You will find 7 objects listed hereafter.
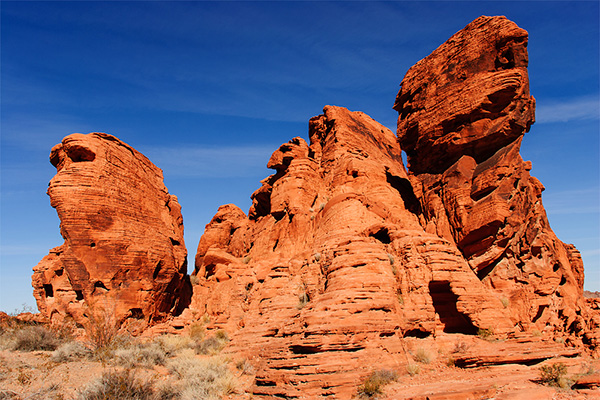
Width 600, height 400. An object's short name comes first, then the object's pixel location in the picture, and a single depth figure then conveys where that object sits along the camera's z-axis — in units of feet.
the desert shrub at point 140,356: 46.66
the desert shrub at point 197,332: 67.56
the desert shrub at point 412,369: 43.39
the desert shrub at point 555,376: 37.54
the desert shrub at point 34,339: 51.98
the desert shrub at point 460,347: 47.14
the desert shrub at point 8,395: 32.83
